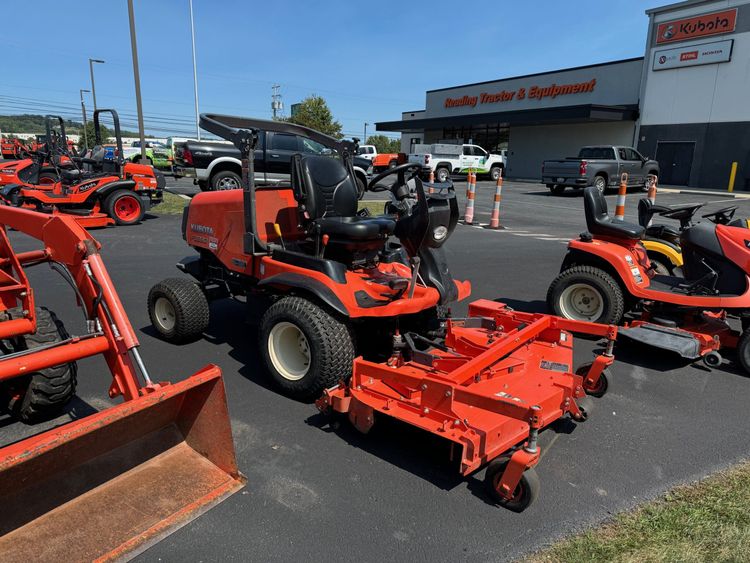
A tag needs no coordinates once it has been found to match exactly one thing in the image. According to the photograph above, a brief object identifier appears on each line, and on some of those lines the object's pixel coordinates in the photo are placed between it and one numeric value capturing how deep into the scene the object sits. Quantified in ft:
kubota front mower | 9.09
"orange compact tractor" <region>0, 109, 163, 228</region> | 35.45
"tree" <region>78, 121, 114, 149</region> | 160.25
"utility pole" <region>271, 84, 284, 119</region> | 196.21
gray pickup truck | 62.34
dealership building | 70.95
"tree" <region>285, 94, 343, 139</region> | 138.92
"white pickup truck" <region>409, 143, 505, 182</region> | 87.10
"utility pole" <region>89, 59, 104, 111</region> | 110.91
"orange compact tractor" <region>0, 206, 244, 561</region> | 7.30
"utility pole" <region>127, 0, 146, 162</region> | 47.19
